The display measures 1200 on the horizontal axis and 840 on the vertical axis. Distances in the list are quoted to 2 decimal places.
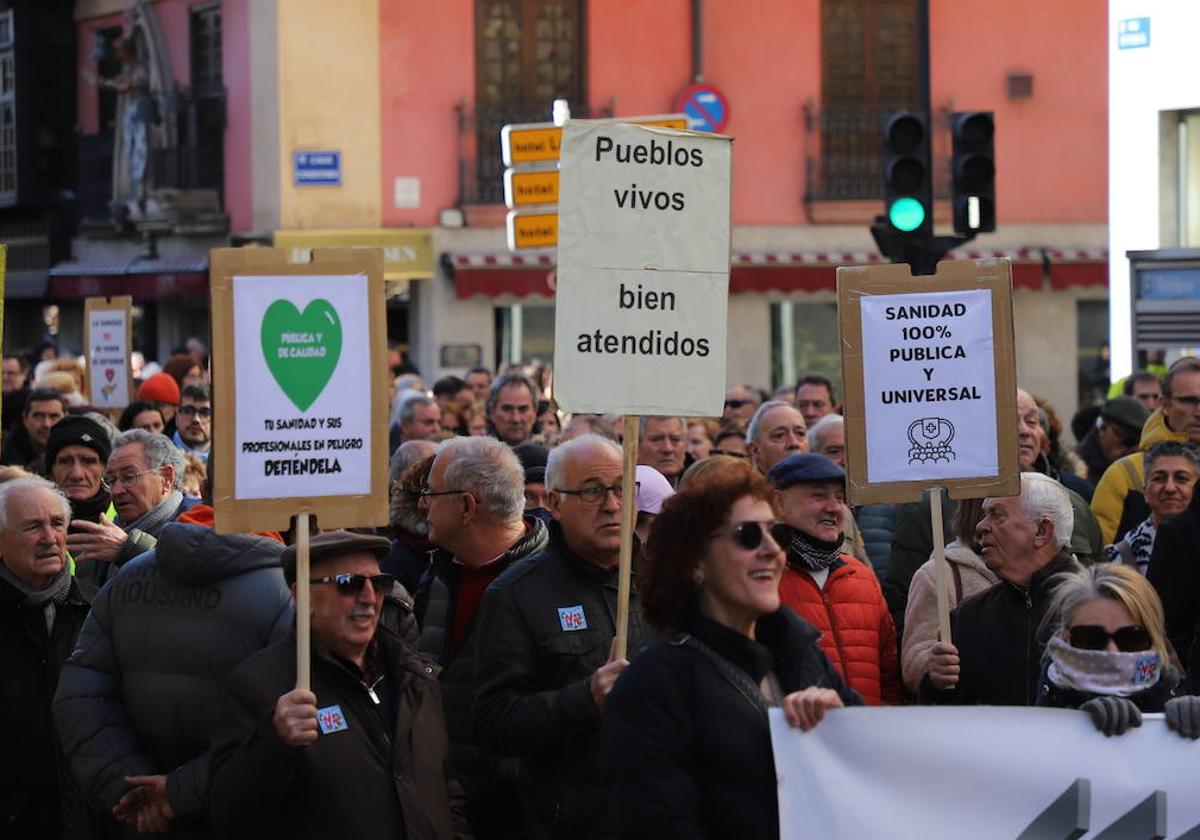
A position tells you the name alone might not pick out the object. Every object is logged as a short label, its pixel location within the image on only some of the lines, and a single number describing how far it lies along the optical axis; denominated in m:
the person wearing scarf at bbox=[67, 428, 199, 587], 15.62
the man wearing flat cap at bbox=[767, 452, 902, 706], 12.62
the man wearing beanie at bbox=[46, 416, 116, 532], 17.13
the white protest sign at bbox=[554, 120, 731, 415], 11.23
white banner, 9.56
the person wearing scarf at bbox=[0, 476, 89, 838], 13.31
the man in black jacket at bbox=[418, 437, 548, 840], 12.54
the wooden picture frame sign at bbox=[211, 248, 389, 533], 11.02
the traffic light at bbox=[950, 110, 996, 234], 25.73
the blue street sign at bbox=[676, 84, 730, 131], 50.90
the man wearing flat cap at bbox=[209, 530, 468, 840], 10.17
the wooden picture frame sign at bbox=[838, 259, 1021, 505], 12.17
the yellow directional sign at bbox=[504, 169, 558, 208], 28.90
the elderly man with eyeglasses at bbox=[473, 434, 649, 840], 10.85
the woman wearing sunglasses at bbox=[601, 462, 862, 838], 8.68
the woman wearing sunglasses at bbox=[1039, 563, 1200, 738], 9.97
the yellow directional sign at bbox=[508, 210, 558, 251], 28.68
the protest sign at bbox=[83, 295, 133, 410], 28.73
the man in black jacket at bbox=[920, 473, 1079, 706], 11.99
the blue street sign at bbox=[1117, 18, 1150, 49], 32.57
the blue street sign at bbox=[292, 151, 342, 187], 51.45
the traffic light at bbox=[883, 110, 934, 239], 25.52
